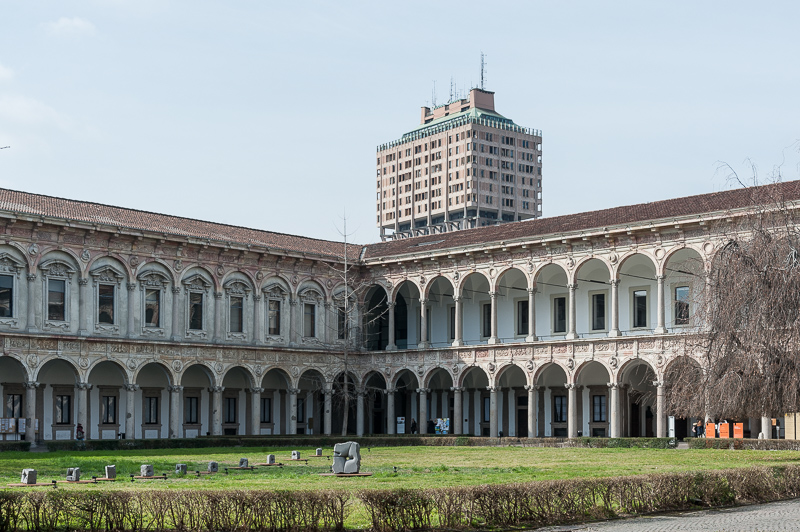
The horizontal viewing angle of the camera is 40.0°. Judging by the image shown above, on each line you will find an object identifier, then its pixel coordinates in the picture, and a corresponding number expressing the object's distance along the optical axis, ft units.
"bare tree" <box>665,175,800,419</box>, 85.20
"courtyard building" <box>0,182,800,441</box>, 143.23
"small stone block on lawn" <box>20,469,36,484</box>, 70.08
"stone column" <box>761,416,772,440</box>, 128.10
